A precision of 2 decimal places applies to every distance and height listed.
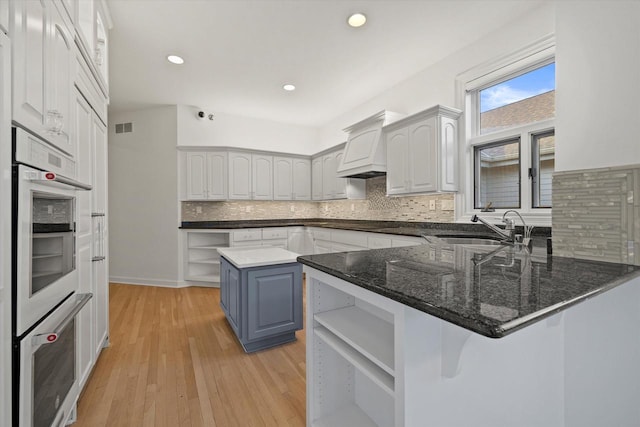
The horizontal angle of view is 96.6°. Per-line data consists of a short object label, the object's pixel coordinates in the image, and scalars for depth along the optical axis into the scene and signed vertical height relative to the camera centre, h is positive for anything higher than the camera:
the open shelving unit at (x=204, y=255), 4.59 -0.70
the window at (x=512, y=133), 2.64 +0.80
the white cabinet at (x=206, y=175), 4.68 +0.62
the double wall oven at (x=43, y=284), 0.96 -0.28
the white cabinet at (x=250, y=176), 4.83 +0.64
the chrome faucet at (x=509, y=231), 1.78 -0.12
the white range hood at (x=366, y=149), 3.78 +0.90
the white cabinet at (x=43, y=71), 0.96 +0.57
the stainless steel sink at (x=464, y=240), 2.10 -0.25
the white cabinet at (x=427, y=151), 3.11 +0.71
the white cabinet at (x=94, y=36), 1.74 +1.28
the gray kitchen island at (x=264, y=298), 2.34 -0.73
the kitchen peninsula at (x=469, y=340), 0.81 -0.48
